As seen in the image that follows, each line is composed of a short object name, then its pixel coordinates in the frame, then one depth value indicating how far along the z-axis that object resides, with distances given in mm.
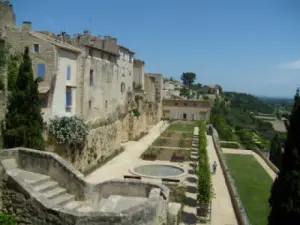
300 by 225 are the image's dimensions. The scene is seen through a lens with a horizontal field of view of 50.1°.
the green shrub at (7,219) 10241
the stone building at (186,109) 81312
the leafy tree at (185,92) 128000
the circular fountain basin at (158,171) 26548
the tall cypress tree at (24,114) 17547
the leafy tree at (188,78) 188625
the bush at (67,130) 21656
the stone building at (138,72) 61344
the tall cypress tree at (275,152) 46075
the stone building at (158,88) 75206
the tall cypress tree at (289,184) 12875
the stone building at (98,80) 30391
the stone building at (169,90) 90812
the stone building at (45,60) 23750
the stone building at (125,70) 46750
